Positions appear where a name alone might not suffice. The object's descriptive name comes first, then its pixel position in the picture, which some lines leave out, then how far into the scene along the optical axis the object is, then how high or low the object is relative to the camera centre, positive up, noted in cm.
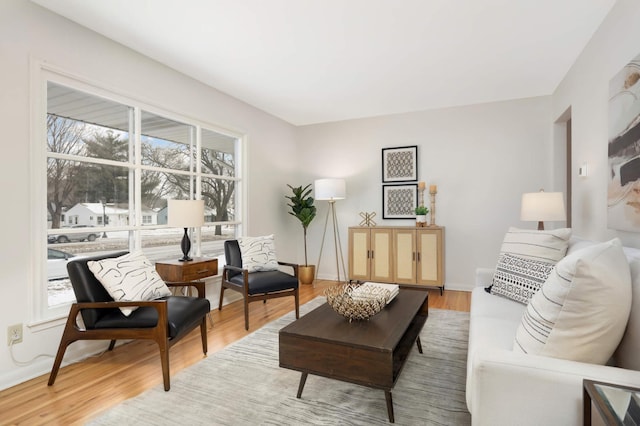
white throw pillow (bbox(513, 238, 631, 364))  121 -37
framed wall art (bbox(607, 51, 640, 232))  197 +38
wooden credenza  454 -61
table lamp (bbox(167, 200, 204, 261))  317 -3
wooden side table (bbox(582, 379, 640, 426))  86 -53
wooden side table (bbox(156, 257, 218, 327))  308 -54
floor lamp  502 +33
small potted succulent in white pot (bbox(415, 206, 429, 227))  469 -3
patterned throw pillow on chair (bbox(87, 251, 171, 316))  232 -47
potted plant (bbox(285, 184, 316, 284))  527 -2
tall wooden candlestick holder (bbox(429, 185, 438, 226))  477 +14
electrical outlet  226 -82
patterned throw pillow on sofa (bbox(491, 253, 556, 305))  228 -47
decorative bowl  205 -58
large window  262 +32
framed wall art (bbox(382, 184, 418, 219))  504 +16
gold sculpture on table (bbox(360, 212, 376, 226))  524 -12
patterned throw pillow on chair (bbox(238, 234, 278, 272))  372 -47
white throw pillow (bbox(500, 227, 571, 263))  238 -25
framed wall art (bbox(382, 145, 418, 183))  504 +71
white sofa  113 -59
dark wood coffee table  168 -72
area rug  182 -111
